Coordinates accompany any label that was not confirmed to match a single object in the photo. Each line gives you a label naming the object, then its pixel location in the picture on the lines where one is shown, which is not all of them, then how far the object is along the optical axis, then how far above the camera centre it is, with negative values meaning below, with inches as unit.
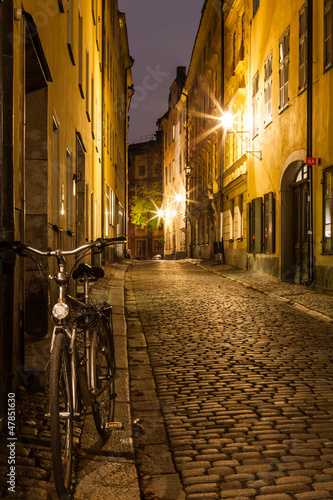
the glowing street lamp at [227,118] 850.8 +181.8
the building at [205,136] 1263.5 +277.3
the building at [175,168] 2036.2 +295.9
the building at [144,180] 2965.1 +333.5
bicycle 122.4 -29.1
